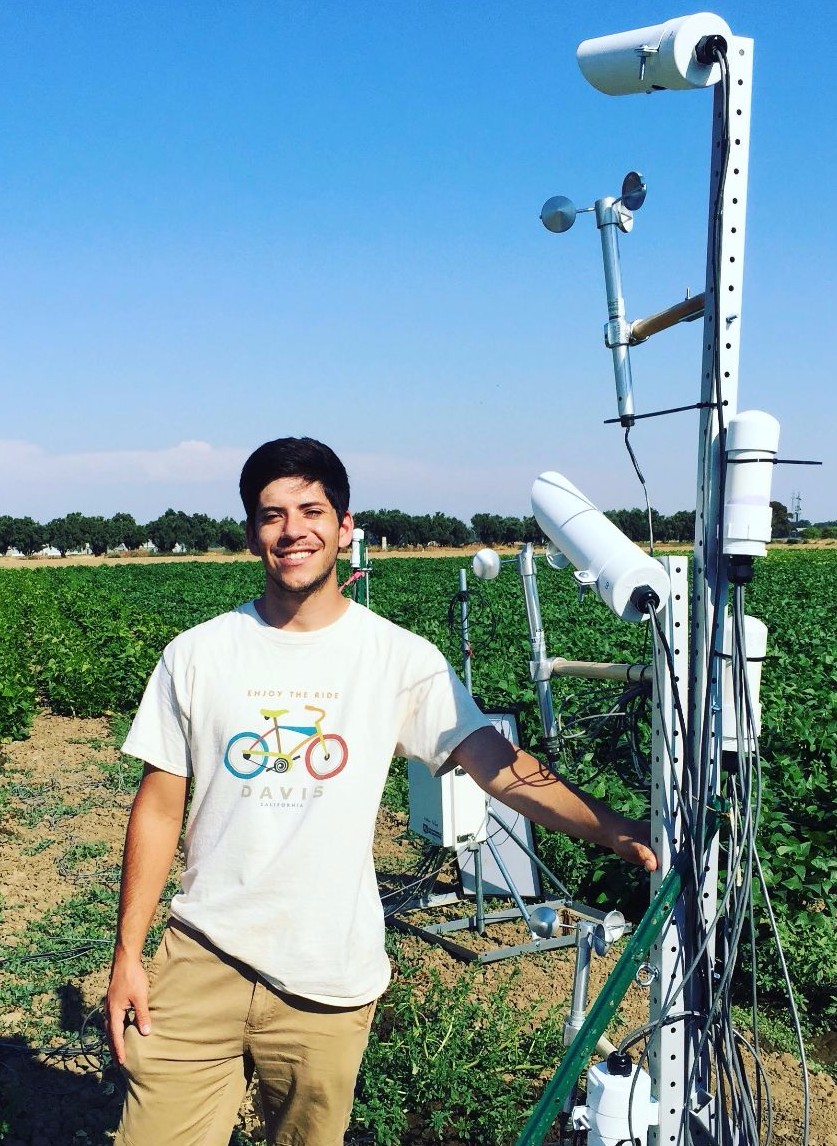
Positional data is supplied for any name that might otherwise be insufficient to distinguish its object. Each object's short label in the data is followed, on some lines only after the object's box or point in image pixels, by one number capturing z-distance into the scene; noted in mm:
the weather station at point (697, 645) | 2180
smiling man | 2215
